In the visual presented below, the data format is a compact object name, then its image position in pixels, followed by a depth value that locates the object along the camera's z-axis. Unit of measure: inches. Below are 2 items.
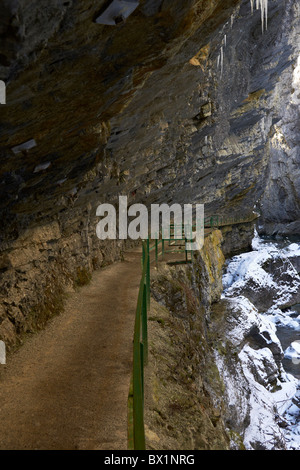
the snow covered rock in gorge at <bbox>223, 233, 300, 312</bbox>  1213.7
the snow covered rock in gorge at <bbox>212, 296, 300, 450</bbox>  535.2
